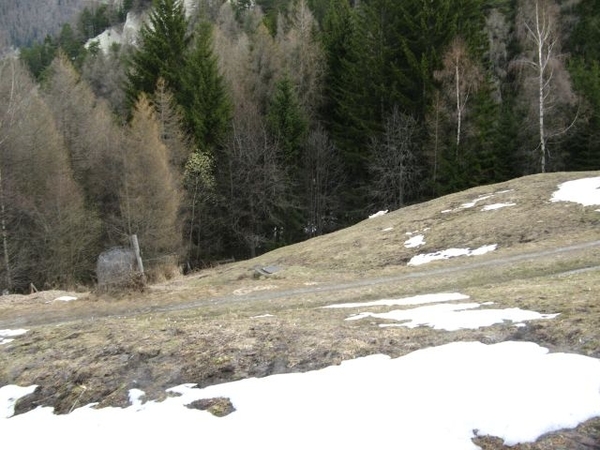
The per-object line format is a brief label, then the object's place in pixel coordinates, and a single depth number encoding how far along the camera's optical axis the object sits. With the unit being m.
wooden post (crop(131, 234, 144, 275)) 18.66
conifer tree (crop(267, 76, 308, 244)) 43.41
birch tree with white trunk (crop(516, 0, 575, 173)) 34.38
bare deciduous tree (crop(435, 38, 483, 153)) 37.88
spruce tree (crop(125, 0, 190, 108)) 43.38
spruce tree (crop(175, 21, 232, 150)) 41.59
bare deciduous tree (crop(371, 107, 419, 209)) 39.94
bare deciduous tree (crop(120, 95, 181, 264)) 33.22
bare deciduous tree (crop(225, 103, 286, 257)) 42.50
